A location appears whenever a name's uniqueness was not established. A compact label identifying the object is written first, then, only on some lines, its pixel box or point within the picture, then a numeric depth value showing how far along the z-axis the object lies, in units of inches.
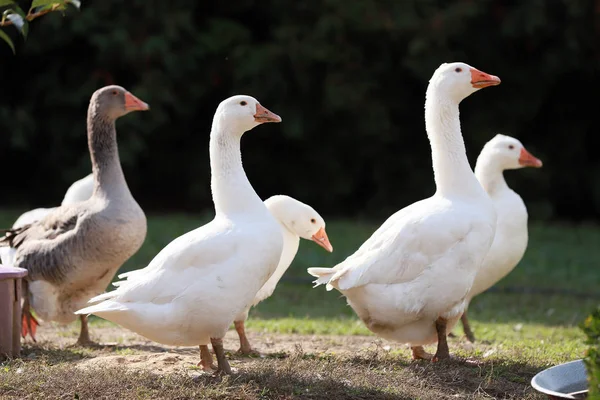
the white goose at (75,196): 666.8
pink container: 466.9
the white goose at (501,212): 567.8
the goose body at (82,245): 530.0
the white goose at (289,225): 498.6
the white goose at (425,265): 443.8
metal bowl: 334.6
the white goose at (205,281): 400.8
